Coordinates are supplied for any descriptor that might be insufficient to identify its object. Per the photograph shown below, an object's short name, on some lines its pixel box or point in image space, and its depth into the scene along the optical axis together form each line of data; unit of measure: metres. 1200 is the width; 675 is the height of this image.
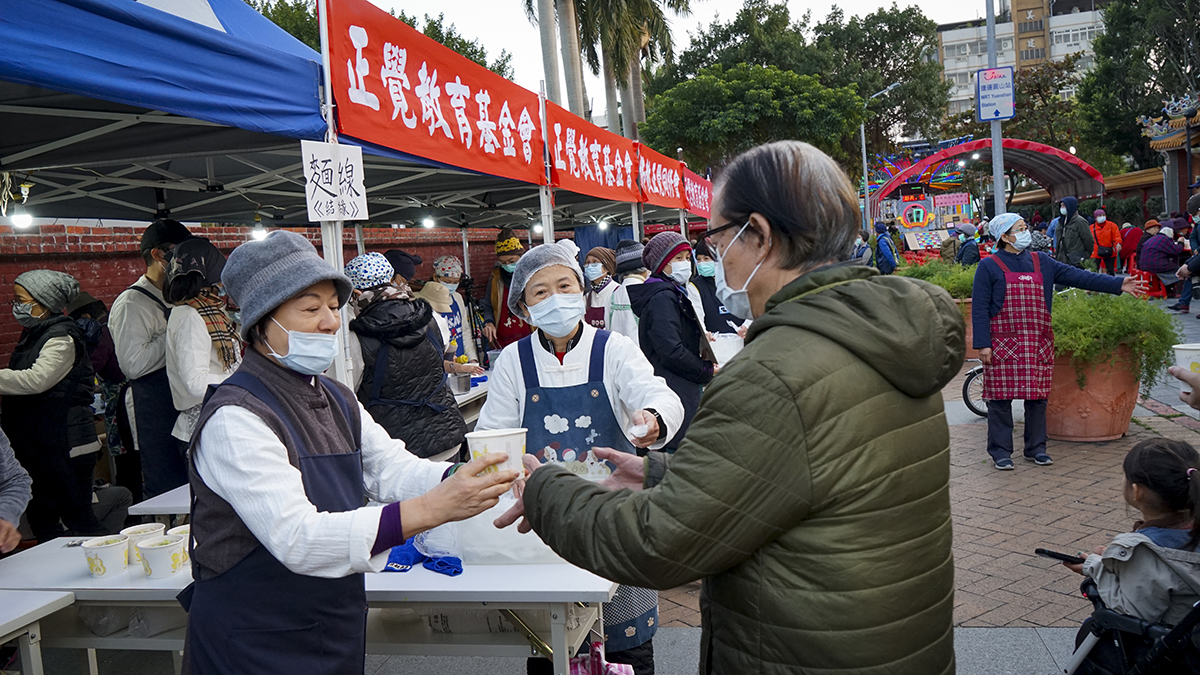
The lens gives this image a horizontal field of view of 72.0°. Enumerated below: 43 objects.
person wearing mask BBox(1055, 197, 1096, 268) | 15.19
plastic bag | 2.72
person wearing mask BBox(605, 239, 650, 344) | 6.14
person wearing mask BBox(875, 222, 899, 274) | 15.77
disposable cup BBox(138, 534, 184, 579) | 2.88
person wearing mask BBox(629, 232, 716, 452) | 5.05
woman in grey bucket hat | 1.89
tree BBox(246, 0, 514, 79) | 28.84
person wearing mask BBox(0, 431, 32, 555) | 2.79
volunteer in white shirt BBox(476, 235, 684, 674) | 3.12
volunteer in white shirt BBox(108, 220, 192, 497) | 4.65
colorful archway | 19.22
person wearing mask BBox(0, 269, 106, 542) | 4.80
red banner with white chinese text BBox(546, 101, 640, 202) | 7.88
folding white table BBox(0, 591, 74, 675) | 2.62
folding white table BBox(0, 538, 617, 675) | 2.56
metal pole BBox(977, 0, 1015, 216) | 10.91
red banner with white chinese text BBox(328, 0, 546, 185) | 4.44
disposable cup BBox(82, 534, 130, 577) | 2.95
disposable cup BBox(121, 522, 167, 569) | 3.01
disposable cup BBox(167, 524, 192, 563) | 2.98
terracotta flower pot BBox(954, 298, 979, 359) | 10.45
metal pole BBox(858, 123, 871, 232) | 31.42
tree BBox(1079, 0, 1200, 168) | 31.59
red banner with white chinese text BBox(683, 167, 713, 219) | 17.16
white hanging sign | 4.06
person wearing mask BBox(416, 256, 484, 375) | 7.34
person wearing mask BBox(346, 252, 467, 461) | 4.70
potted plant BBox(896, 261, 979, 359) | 10.59
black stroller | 2.39
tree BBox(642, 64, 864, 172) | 28.09
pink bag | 2.75
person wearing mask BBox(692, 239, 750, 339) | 6.30
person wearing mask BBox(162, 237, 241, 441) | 4.25
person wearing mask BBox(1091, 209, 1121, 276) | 17.75
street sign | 10.18
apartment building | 83.00
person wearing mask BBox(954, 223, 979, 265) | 15.09
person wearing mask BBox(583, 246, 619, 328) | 7.57
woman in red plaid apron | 6.23
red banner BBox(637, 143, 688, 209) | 12.53
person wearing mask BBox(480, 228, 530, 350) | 9.38
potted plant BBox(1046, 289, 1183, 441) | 6.57
